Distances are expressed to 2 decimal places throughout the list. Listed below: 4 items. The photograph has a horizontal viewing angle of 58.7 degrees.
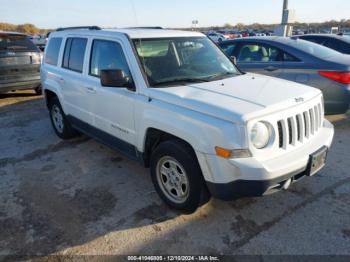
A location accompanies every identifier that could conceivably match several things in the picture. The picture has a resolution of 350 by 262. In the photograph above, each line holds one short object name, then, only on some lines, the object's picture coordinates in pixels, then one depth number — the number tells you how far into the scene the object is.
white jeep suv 2.61
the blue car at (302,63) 5.48
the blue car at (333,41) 8.55
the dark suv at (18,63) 8.02
